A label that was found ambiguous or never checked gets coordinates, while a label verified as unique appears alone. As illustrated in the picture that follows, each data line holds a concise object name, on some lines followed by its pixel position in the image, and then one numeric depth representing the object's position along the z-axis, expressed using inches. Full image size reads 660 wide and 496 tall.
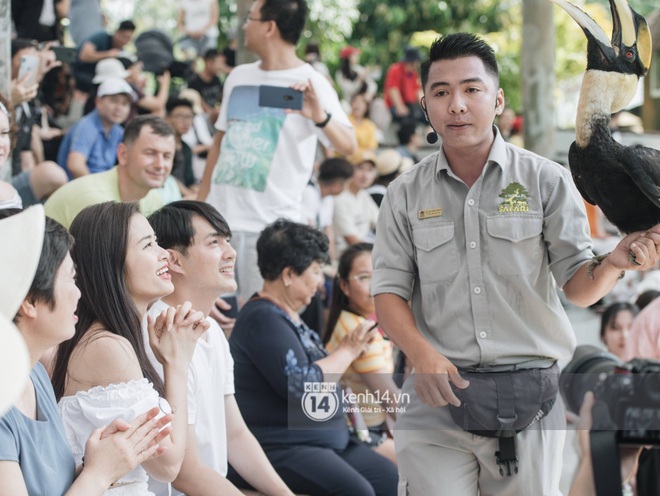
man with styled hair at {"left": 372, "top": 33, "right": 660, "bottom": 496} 109.3
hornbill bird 100.6
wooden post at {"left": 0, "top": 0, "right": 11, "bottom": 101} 173.6
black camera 82.0
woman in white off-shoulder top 106.0
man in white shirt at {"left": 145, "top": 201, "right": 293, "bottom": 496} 129.5
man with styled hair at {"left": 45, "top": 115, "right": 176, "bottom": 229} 180.4
